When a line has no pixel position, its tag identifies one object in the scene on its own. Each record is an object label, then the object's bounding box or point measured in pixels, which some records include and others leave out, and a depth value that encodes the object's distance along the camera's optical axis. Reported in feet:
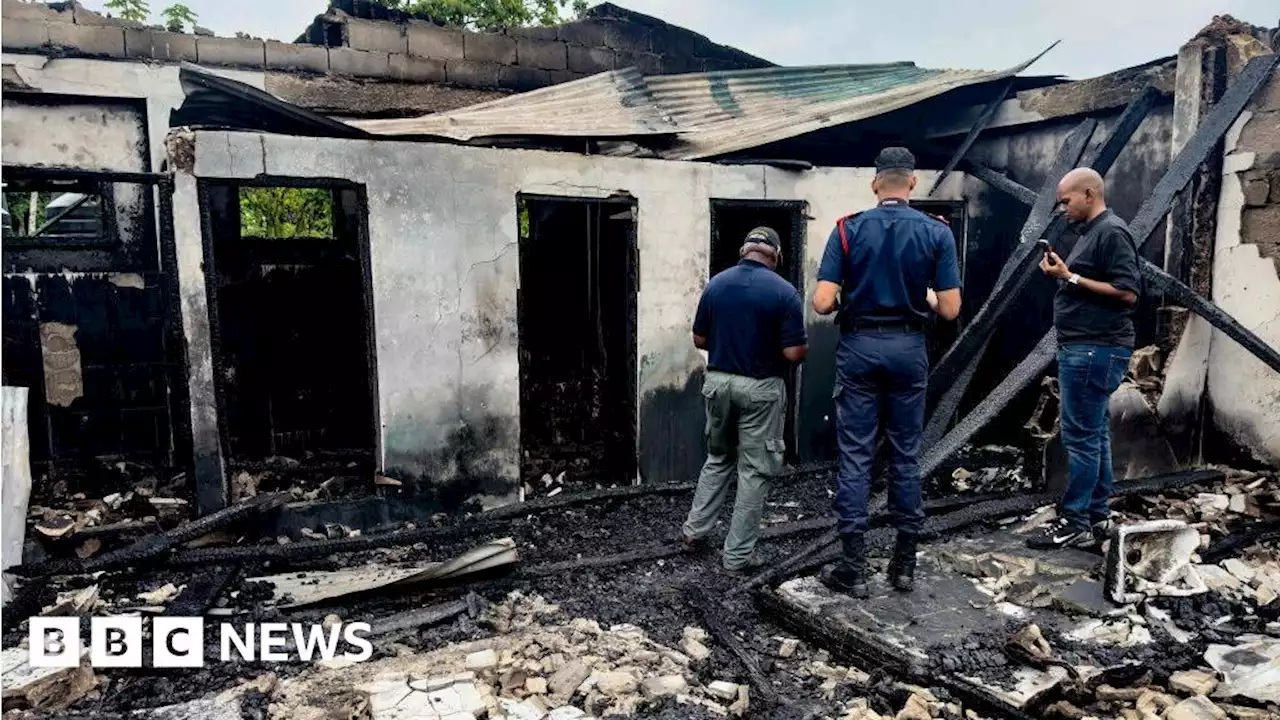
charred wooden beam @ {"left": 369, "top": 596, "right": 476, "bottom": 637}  12.59
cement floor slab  10.54
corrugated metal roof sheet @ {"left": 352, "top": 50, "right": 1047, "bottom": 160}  18.24
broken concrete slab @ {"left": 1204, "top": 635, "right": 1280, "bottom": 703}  9.69
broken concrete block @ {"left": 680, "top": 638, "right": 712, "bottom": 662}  11.60
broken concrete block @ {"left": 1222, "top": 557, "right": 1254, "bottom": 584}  13.07
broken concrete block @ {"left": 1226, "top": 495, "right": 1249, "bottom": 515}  16.08
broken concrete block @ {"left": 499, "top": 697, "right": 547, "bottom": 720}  10.00
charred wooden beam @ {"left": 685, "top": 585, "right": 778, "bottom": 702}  10.55
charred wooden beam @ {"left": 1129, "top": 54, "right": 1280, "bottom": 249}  16.76
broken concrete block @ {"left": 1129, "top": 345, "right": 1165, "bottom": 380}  18.07
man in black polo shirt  13.34
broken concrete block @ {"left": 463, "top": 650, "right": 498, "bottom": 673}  11.14
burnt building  17.08
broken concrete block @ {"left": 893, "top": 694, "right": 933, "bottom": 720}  9.71
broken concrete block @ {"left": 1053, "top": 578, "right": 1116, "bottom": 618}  12.08
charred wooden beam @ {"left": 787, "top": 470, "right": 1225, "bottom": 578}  15.24
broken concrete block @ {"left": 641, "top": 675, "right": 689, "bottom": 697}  10.54
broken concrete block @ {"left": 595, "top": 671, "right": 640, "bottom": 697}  10.52
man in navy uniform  12.33
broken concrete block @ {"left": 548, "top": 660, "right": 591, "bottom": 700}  10.49
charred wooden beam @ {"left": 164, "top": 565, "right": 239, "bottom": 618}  13.15
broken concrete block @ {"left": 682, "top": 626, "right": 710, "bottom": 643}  12.17
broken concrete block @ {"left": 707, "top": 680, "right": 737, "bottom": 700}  10.53
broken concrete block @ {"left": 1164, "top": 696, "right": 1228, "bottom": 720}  9.20
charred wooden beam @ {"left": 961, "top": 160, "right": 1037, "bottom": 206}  20.51
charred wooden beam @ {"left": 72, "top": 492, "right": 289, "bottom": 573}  15.02
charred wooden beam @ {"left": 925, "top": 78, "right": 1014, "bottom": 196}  21.27
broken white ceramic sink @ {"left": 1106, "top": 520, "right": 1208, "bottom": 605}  12.23
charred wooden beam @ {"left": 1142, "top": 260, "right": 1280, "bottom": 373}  16.51
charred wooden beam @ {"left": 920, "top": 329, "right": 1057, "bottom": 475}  16.48
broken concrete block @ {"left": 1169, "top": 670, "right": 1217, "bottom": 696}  9.84
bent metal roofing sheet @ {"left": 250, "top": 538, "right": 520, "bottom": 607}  13.83
